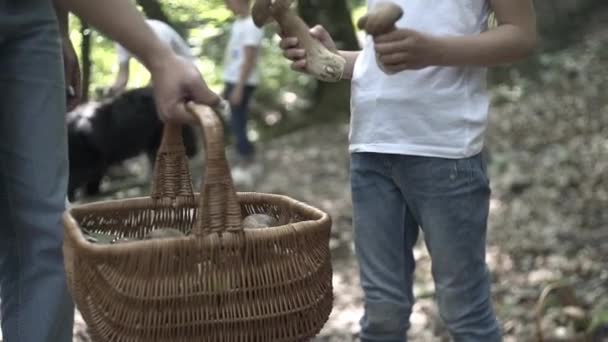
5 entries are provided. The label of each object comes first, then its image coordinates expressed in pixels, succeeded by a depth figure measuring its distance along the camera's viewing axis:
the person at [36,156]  1.93
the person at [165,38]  3.29
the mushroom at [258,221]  1.92
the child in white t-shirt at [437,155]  2.06
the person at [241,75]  5.73
